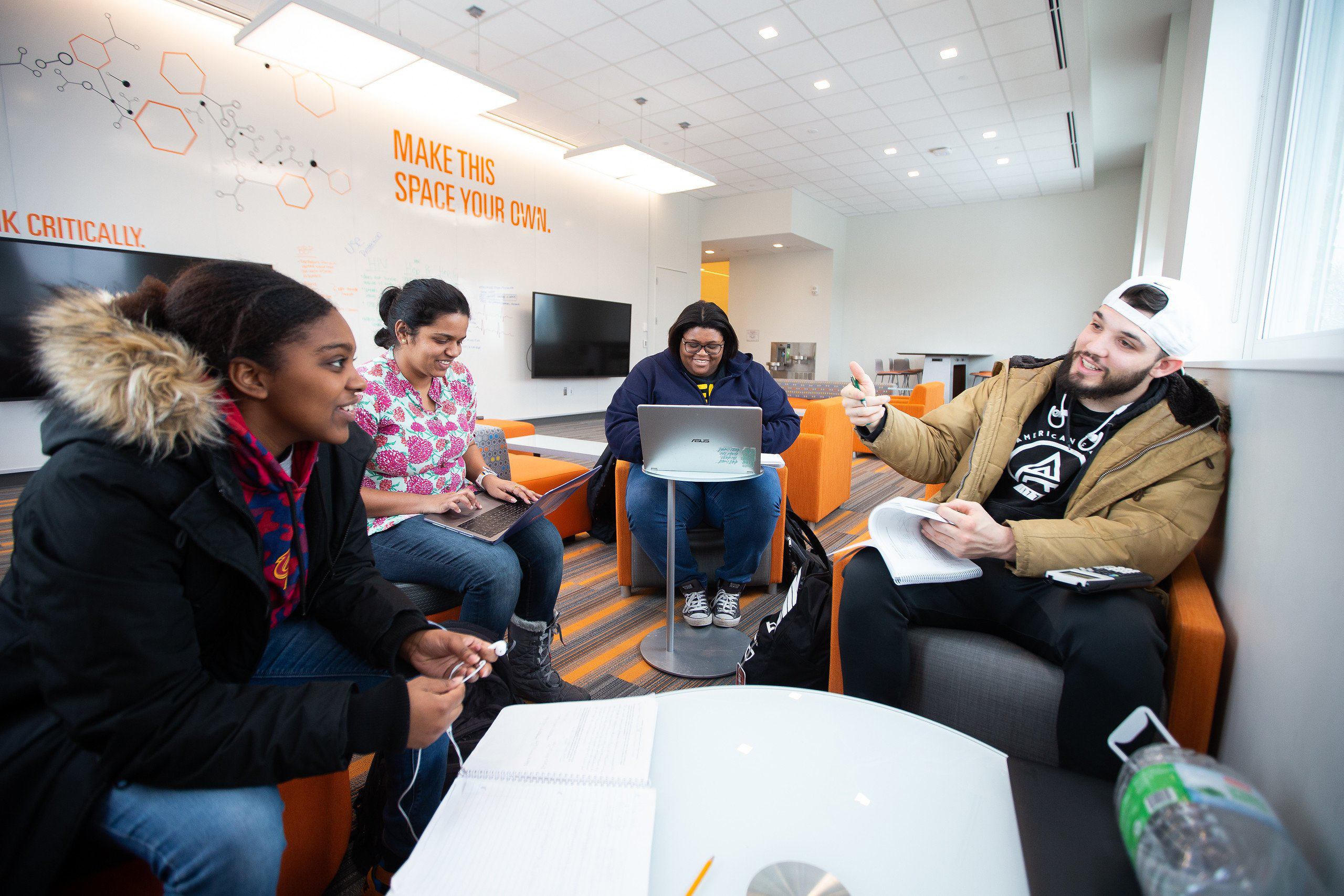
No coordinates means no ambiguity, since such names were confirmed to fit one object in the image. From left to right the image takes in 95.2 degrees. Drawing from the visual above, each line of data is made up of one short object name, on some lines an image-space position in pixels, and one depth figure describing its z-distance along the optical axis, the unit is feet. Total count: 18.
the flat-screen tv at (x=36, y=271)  11.80
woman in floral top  5.14
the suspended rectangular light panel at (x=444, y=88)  13.75
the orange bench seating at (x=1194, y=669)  3.59
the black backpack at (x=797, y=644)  5.17
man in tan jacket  3.85
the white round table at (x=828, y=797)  2.34
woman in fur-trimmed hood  2.28
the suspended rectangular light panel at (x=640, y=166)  19.38
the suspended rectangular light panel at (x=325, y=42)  11.48
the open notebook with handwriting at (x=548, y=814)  2.14
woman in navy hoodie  7.64
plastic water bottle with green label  1.50
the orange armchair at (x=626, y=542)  8.45
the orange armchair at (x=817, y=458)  11.43
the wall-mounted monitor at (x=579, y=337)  23.40
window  4.09
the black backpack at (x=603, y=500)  9.61
